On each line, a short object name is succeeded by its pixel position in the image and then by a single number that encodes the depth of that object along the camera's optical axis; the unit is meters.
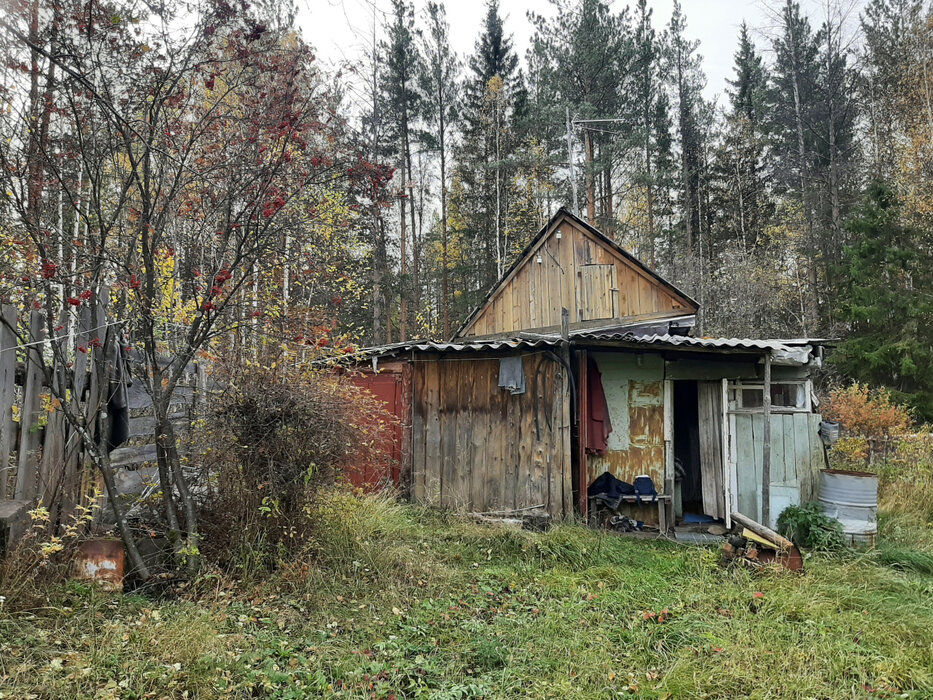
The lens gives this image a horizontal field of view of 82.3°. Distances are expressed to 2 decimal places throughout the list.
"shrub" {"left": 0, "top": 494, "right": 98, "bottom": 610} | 3.28
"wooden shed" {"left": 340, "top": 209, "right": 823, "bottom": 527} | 7.25
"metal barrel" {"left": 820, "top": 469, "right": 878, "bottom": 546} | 6.43
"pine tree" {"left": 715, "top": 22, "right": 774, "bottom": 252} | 22.36
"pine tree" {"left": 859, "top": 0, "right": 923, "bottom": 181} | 17.88
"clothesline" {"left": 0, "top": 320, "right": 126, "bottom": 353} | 3.54
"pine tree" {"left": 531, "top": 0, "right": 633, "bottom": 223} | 18.27
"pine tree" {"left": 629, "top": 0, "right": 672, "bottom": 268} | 20.23
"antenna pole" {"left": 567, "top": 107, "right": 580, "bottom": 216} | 15.66
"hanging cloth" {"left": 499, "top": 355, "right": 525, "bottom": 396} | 7.59
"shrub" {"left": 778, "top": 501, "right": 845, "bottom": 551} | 6.42
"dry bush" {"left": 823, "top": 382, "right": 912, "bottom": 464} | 10.97
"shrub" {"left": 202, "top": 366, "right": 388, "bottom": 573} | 4.41
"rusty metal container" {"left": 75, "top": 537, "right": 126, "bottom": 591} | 3.73
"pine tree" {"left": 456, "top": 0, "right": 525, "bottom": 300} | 20.80
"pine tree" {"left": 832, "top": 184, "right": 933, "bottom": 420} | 14.55
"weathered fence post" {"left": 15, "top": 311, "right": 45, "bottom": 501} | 3.66
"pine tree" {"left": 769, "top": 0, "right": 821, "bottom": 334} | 19.34
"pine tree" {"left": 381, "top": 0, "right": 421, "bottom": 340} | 19.05
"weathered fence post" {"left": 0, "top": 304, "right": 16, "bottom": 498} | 3.54
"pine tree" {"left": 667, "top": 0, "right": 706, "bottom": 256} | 22.39
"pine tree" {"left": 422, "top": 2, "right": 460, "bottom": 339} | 20.38
